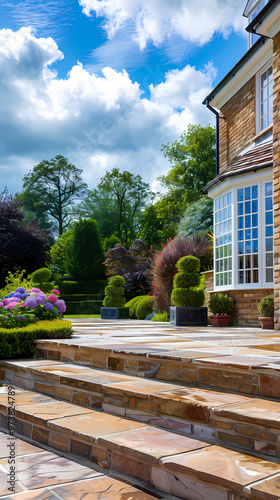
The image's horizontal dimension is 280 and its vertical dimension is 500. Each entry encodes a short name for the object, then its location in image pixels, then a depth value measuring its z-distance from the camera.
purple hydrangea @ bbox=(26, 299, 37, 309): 5.49
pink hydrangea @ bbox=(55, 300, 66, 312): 6.07
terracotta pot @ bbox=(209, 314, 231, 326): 8.70
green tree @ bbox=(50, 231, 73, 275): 28.89
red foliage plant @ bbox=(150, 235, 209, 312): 11.88
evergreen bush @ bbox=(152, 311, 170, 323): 11.09
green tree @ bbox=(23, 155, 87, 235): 31.97
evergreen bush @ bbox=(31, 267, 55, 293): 12.88
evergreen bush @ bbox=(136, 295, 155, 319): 13.37
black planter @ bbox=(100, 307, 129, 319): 13.24
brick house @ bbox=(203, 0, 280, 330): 6.70
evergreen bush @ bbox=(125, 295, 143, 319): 13.87
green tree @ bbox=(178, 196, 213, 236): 17.59
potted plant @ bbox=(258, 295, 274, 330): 7.40
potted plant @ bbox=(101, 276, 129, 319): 13.37
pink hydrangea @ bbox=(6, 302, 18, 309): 5.32
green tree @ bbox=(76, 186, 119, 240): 32.12
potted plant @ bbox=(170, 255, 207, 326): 8.80
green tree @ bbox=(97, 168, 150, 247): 31.55
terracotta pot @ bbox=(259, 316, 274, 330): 7.37
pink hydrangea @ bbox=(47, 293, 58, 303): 6.02
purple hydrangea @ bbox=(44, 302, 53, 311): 5.77
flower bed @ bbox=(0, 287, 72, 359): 4.45
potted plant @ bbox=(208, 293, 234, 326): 8.73
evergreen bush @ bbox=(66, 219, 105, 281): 24.11
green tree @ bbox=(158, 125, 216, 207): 23.80
